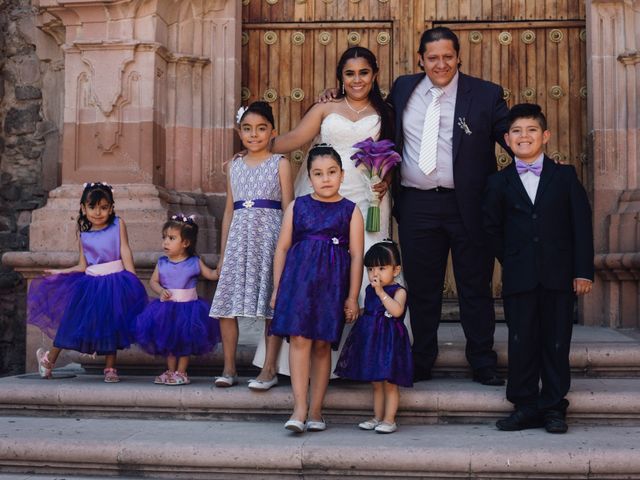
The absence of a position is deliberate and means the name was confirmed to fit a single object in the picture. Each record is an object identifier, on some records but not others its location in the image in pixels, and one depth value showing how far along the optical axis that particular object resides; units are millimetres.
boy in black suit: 4328
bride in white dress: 4973
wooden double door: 7082
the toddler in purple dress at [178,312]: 5004
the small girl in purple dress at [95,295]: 5129
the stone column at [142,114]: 6438
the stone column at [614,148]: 6359
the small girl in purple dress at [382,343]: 4328
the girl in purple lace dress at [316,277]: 4367
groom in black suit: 4922
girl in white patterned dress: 4914
